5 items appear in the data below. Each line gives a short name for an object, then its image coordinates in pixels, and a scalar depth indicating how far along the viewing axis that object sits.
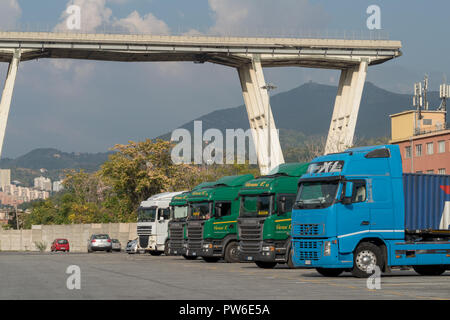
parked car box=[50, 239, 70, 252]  74.44
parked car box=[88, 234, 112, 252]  64.38
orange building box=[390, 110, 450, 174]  90.06
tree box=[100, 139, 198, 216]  77.88
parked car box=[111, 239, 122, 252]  67.69
